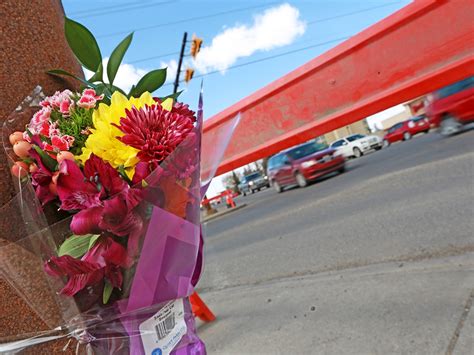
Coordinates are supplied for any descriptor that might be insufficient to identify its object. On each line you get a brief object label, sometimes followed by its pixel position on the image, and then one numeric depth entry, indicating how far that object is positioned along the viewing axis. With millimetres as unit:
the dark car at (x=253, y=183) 26047
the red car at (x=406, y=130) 18534
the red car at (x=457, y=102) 5900
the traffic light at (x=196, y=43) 10398
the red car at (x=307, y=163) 11297
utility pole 18641
